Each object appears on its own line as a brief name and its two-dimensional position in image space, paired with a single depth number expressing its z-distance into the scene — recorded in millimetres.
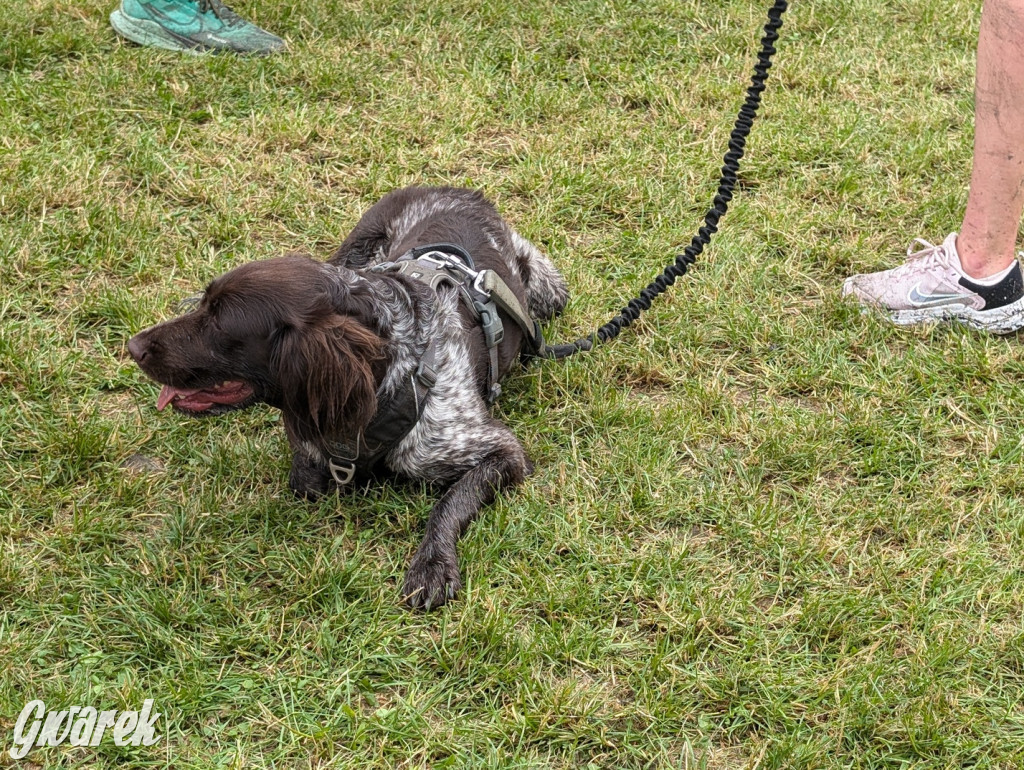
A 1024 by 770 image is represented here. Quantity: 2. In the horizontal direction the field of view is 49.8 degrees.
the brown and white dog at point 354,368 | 3234
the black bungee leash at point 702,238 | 4223
